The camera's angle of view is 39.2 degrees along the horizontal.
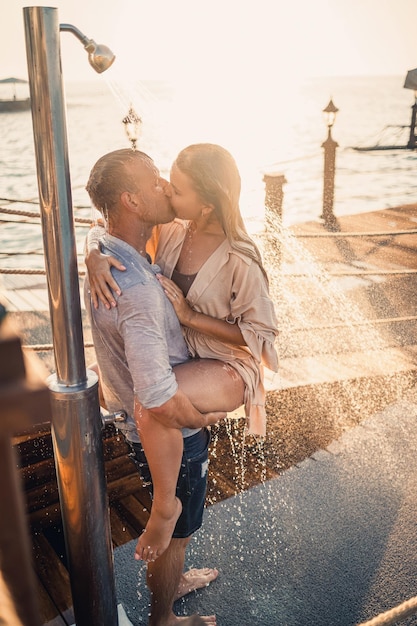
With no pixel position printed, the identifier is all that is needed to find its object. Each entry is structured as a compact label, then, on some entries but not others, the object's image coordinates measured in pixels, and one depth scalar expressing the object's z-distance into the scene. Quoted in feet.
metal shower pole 4.47
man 5.39
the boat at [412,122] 35.49
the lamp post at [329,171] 34.47
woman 6.28
